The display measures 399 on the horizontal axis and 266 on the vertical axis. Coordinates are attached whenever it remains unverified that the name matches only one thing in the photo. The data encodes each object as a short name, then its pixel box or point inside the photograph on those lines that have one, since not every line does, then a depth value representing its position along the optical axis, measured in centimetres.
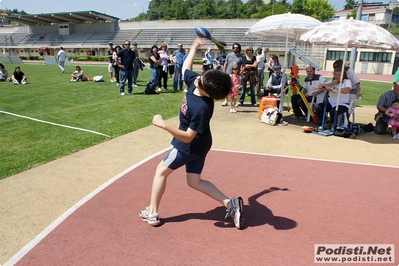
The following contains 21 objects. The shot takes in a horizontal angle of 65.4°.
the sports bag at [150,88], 1289
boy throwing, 312
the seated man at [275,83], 1009
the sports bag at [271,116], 839
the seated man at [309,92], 851
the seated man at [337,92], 757
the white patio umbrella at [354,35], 666
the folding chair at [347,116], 781
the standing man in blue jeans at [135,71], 1441
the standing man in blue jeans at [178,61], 1360
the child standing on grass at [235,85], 956
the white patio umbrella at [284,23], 834
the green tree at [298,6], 9356
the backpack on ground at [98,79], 1719
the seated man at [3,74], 1722
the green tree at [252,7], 11381
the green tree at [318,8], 9281
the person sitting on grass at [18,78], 1599
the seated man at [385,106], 789
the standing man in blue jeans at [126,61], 1180
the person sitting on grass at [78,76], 1744
